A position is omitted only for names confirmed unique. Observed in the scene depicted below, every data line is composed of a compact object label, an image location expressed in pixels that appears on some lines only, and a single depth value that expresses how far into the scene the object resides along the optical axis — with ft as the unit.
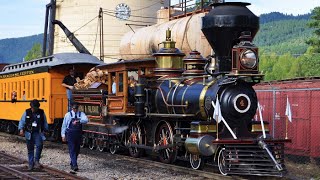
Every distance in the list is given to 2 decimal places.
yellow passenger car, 69.77
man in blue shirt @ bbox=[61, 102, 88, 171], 42.01
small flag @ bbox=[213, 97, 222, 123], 39.37
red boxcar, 48.62
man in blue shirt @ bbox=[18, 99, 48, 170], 41.45
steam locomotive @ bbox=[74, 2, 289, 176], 39.42
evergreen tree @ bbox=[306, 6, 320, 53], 159.72
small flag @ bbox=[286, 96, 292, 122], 40.88
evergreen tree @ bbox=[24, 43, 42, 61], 389.19
